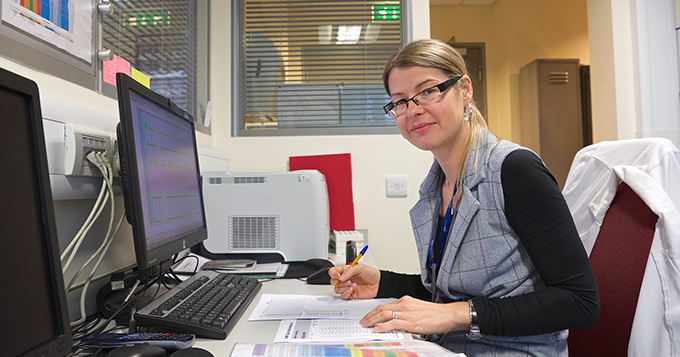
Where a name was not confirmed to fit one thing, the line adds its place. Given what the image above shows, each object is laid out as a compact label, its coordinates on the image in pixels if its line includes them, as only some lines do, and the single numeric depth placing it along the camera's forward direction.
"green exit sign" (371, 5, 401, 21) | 2.35
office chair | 0.92
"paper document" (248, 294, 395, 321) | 0.92
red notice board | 2.17
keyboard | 0.77
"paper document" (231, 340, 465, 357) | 0.65
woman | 0.83
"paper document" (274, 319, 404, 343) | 0.76
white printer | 1.59
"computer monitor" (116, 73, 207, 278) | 0.78
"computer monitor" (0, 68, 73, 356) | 0.44
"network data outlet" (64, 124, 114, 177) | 0.91
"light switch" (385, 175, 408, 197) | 2.22
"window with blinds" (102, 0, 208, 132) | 1.36
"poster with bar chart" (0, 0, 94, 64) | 0.88
